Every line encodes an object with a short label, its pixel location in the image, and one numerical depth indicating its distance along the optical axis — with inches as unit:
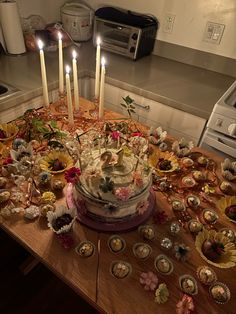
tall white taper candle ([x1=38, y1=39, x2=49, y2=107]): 41.9
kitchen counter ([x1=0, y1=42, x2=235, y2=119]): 58.5
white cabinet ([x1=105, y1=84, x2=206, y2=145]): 59.8
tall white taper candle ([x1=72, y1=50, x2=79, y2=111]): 42.1
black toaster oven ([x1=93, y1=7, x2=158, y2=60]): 70.4
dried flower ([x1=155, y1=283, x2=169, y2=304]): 26.9
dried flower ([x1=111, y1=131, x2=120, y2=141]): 38.7
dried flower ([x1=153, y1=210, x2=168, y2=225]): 34.0
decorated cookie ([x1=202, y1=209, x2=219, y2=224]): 34.3
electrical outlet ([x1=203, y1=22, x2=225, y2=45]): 67.4
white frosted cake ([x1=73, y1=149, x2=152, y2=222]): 31.1
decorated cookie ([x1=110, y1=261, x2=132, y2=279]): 28.6
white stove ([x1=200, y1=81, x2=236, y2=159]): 51.6
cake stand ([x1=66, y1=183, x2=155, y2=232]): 32.7
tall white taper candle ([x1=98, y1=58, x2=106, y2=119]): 42.7
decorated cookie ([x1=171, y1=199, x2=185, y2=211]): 35.5
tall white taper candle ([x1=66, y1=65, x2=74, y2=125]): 41.4
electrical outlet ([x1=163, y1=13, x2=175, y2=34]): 72.2
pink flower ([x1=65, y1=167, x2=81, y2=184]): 33.0
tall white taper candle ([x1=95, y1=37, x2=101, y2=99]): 44.7
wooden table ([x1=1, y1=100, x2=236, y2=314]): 26.8
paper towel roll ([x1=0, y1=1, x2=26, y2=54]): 64.1
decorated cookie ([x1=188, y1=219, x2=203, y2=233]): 33.0
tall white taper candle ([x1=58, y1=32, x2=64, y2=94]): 45.1
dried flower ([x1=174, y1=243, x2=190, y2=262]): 30.2
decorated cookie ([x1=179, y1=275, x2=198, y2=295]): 28.0
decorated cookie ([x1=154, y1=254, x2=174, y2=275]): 29.3
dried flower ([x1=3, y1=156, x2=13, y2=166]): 38.6
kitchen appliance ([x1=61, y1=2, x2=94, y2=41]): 77.0
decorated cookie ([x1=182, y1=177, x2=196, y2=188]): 38.6
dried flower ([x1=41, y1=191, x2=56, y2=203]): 34.6
